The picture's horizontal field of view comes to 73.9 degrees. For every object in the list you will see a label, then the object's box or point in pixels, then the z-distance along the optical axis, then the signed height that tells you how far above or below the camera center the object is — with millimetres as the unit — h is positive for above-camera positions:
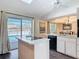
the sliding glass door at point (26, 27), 4034 +146
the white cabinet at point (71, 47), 2457 -900
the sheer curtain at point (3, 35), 2931 -340
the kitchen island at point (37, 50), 1532 -658
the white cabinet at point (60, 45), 2844 -897
